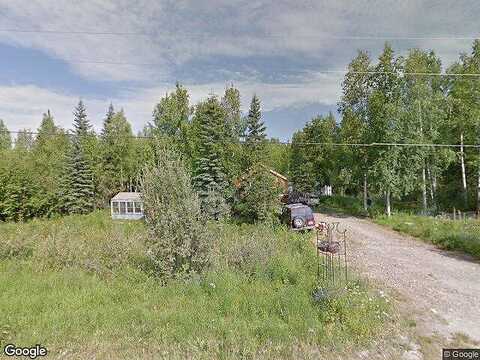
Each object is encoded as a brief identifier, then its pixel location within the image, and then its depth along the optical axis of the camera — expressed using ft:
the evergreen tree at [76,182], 87.10
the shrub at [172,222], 22.99
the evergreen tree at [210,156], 60.64
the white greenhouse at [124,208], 81.84
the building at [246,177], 52.68
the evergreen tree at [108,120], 110.12
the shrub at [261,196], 49.24
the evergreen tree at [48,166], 87.15
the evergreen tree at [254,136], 62.48
